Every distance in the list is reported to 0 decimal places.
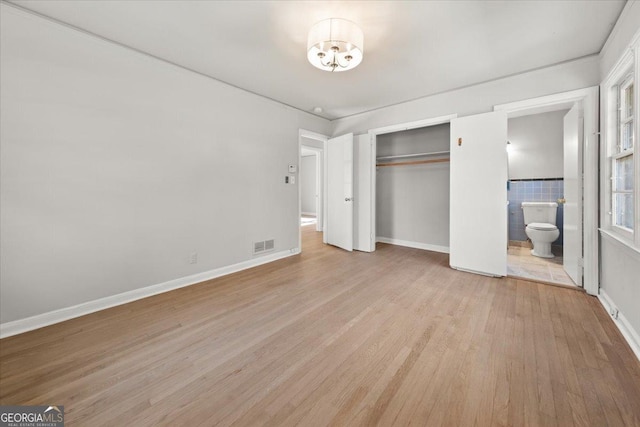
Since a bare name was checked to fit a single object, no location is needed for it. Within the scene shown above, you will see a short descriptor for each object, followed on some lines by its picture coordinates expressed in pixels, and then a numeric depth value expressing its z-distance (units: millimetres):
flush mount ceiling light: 2113
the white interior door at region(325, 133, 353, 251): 4750
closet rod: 4605
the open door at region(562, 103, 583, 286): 2881
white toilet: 4105
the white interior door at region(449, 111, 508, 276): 3258
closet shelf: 4441
